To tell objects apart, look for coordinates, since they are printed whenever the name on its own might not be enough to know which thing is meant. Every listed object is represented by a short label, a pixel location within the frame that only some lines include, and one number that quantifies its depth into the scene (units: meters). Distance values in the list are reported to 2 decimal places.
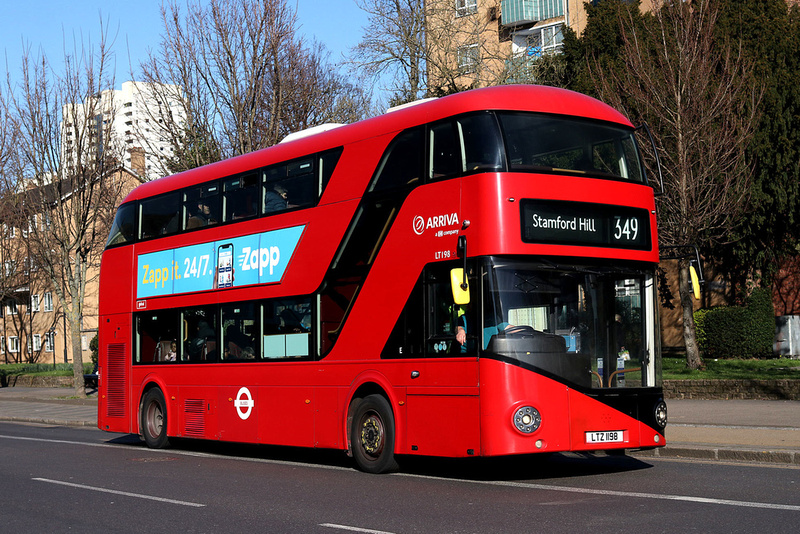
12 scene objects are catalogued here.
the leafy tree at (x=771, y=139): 30.80
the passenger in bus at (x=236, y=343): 15.00
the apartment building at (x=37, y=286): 35.12
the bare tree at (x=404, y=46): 39.56
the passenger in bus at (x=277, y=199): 14.21
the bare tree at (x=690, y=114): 26.23
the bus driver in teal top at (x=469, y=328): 10.63
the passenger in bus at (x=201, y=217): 15.84
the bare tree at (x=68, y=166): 34.19
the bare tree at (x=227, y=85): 30.39
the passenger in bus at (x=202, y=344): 15.84
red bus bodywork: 10.64
